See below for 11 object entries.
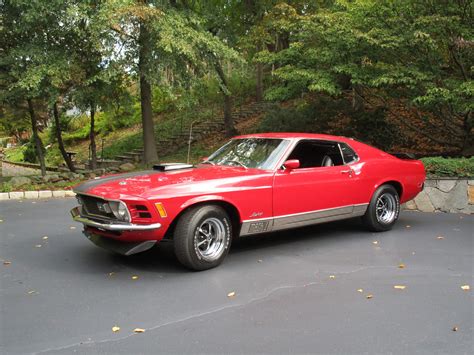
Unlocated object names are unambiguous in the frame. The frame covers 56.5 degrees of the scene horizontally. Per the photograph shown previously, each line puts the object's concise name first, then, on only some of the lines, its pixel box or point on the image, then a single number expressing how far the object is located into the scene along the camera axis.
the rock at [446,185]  8.35
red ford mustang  4.62
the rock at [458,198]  8.27
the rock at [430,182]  8.50
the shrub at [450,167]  8.30
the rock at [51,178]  11.84
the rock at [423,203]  8.58
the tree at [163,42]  11.07
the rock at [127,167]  14.61
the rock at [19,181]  11.29
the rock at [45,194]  10.51
